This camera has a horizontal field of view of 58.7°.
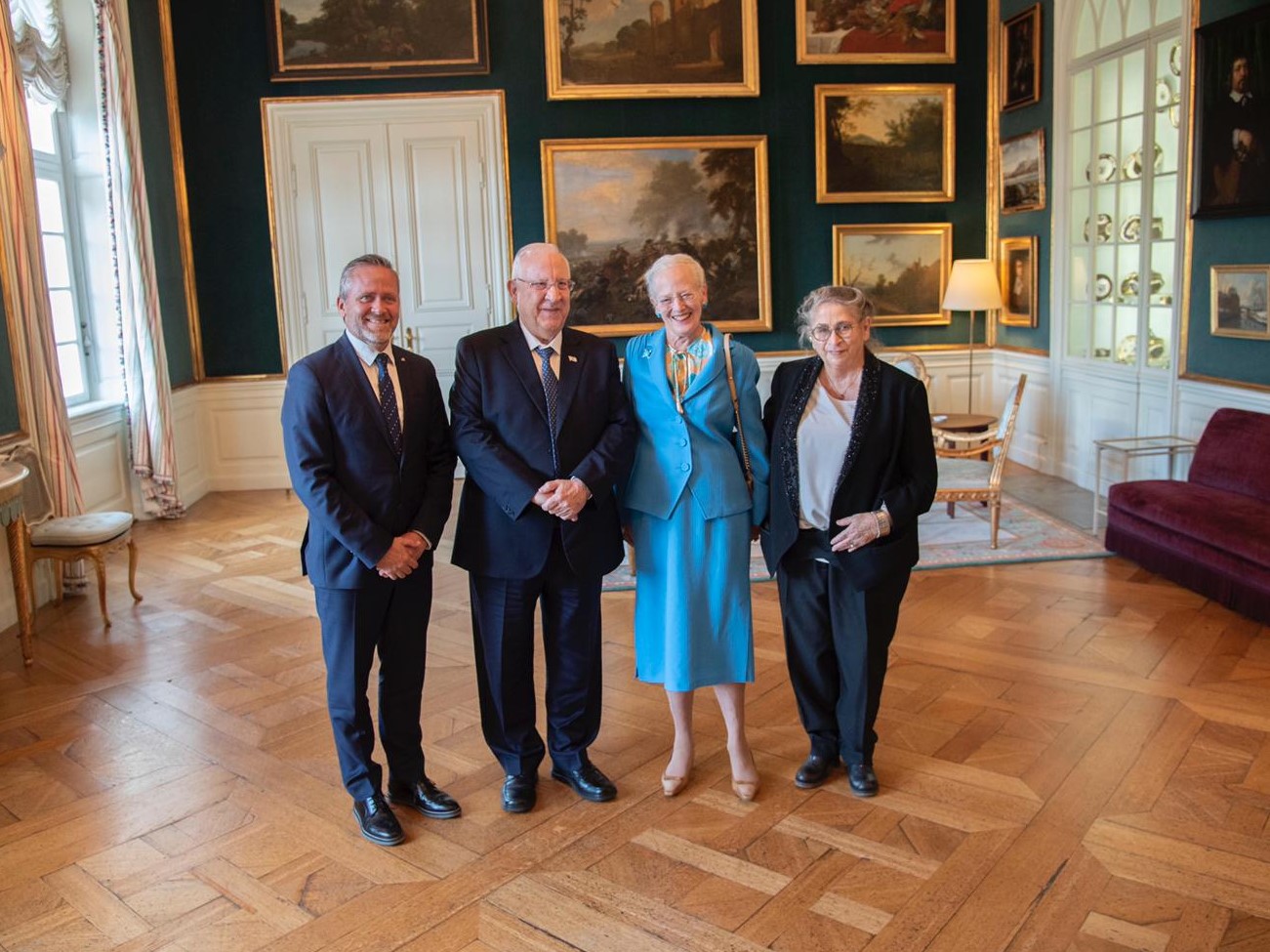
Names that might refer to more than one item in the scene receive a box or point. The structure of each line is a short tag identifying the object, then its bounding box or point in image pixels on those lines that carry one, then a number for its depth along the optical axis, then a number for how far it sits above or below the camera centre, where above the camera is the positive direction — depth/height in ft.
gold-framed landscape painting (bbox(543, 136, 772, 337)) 29.25 +2.13
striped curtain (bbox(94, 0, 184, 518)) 24.66 +1.00
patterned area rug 20.30 -4.90
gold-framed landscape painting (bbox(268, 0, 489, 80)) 28.32 +6.75
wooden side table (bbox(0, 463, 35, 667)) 16.01 -2.98
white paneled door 28.94 +2.63
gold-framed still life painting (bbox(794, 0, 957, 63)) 28.96 +6.52
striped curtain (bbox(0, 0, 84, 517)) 19.19 +0.46
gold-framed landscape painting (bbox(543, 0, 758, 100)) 28.55 +6.25
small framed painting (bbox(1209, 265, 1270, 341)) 19.93 -0.53
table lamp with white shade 28.07 -0.11
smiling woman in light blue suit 10.71 -2.04
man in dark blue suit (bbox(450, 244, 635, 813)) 10.47 -1.64
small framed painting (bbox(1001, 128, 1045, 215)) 27.76 +2.68
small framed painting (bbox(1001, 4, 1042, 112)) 27.48 +5.42
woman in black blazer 10.60 -1.91
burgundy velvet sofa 16.67 -3.88
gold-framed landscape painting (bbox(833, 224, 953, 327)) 30.07 +0.51
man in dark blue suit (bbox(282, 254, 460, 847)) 9.92 -1.73
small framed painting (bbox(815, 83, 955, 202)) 29.45 +3.71
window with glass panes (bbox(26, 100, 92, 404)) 23.89 +1.58
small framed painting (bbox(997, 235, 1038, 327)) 28.50 -0.01
